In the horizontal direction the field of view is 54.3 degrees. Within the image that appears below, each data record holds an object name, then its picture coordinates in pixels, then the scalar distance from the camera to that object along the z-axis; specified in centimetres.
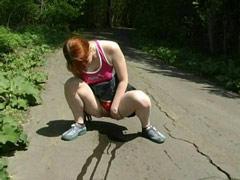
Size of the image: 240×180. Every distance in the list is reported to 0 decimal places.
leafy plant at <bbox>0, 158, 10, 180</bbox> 185
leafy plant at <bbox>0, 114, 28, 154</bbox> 215
